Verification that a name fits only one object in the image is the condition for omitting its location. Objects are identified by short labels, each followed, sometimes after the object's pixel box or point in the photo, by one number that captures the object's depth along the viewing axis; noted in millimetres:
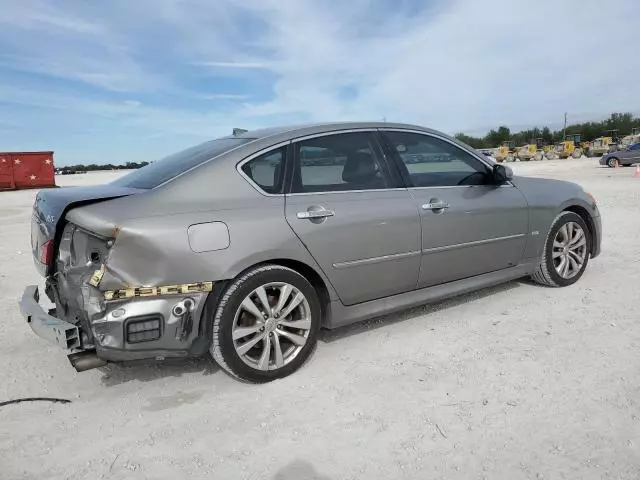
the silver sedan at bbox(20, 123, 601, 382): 2770
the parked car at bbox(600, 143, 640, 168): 26625
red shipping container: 23141
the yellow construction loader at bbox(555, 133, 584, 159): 46272
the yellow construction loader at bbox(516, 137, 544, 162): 46500
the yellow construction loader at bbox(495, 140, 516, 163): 47812
